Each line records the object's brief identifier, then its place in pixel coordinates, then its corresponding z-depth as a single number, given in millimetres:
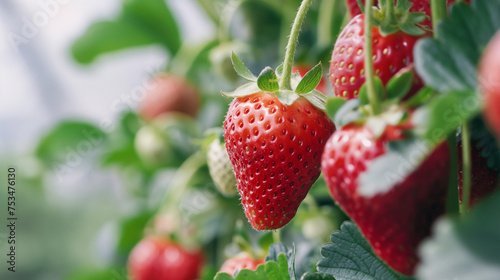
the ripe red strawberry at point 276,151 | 241
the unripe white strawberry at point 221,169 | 308
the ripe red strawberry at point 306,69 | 370
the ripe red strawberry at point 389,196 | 196
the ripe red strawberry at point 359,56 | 222
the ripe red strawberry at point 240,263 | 305
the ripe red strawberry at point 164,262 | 502
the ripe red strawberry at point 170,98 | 603
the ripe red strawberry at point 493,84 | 153
